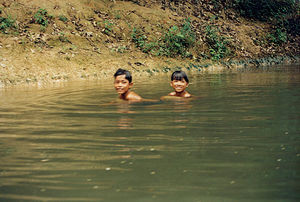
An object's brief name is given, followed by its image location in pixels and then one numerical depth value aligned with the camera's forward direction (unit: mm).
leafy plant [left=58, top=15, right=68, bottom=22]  18234
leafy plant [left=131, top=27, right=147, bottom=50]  18642
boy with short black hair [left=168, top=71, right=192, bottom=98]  8461
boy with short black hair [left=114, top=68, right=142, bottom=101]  8164
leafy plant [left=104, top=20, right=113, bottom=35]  18862
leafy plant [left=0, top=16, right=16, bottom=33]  16662
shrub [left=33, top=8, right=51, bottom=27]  17500
